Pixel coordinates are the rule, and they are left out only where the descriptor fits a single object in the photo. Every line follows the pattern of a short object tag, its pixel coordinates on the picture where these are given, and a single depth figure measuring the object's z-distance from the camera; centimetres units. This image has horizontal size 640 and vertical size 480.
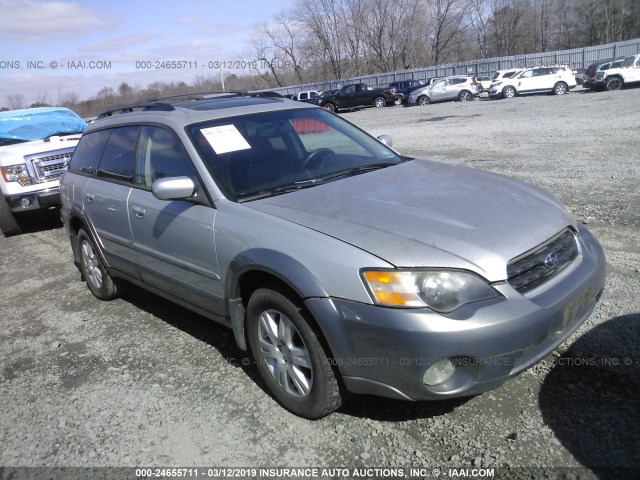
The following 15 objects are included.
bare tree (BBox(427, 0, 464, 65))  6762
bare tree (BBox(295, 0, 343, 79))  6888
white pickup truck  820
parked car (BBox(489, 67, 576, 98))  2903
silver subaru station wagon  249
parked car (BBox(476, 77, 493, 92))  3384
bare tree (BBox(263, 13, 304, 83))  7175
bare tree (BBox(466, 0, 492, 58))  6994
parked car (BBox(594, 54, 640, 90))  2606
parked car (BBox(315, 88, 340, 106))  3686
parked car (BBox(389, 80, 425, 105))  3619
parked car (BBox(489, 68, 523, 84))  3142
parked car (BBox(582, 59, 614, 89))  2727
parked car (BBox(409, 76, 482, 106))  3228
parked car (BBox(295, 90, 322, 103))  4016
